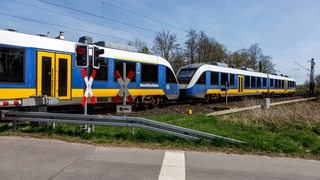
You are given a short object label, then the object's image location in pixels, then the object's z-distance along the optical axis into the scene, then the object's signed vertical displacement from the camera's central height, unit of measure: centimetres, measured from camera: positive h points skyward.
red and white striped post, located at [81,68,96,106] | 924 +10
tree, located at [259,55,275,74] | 9100 +742
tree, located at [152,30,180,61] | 6128 +842
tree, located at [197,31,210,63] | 6216 +819
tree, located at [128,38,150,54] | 6744 +871
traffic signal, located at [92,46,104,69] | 953 +96
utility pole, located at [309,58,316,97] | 5254 +205
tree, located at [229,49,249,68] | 7678 +777
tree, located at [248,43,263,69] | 8471 +878
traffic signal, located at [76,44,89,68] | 920 +96
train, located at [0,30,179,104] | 1131 +74
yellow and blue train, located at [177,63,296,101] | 2302 +71
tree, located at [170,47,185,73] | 5928 +565
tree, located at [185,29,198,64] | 6156 +829
